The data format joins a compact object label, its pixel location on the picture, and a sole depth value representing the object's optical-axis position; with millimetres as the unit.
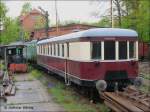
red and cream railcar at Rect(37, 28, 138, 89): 7025
